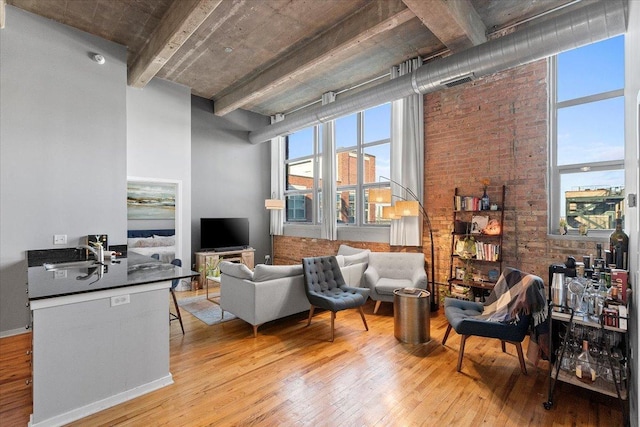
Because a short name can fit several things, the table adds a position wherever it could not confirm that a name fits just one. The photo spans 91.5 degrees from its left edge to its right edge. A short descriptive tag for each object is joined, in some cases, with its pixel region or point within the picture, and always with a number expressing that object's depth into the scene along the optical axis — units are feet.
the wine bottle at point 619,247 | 8.28
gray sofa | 12.15
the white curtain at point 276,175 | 26.18
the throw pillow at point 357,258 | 16.51
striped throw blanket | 8.71
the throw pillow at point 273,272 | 12.34
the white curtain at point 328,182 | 21.59
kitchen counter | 6.91
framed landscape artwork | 18.75
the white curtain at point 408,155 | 16.80
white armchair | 14.88
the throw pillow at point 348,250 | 18.76
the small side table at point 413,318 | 11.53
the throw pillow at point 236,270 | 12.64
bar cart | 7.21
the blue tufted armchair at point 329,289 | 12.05
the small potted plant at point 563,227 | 12.55
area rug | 13.91
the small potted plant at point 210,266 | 20.06
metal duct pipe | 9.31
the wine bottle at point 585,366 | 7.68
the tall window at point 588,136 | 11.98
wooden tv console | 20.94
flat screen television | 22.08
